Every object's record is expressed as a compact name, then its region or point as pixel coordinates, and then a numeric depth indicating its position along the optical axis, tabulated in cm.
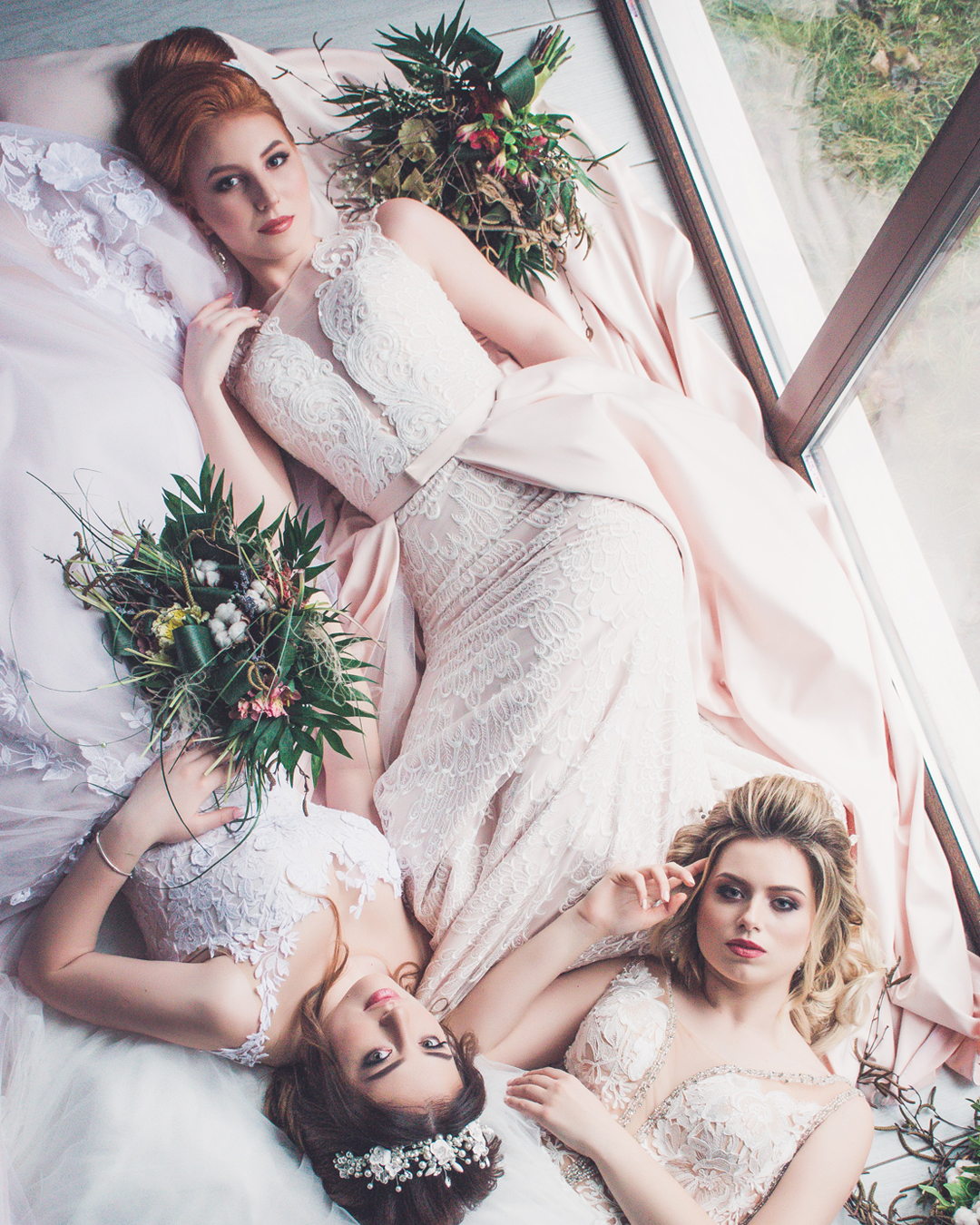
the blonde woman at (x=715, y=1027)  178
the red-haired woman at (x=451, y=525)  203
